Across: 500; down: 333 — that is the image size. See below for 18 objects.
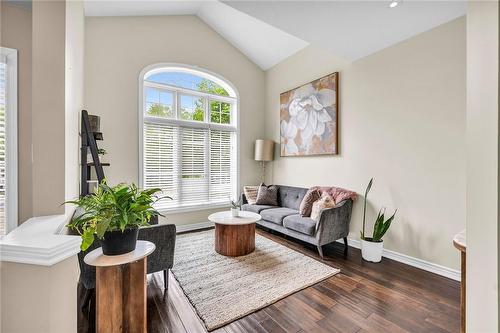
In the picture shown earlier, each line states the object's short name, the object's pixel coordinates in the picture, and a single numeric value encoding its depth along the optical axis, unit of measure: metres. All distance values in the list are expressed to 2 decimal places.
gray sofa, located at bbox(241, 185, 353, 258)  2.96
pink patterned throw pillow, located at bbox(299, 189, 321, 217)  3.39
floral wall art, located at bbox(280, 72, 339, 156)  3.66
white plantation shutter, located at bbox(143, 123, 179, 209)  3.91
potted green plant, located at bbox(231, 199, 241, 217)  3.21
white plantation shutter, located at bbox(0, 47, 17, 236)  1.94
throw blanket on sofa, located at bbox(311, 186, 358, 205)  3.27
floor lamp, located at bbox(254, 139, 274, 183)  4.70
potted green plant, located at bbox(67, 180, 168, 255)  1.29
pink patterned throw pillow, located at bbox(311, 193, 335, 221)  3.15
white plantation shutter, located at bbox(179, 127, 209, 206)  4.27
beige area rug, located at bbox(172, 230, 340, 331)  1.93
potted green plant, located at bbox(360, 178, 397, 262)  2.82
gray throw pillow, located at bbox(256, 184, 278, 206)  4.34
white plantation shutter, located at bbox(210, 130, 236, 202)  4.63
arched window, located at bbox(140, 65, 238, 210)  3.96
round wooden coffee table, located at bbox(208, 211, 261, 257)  2.95
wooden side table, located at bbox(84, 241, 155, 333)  1.37
